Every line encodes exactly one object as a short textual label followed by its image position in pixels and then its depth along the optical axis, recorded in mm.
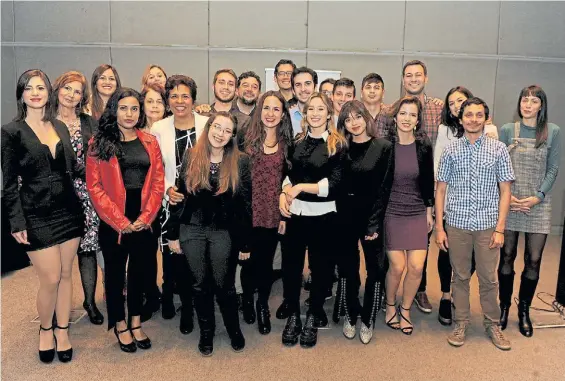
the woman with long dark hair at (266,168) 3262
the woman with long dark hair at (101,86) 3764
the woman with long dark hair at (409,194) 3312
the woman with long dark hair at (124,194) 2982
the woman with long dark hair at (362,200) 3193
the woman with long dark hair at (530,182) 3477
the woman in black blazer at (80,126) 3260
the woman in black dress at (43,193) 2826
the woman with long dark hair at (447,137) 3699
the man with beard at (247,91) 4039
